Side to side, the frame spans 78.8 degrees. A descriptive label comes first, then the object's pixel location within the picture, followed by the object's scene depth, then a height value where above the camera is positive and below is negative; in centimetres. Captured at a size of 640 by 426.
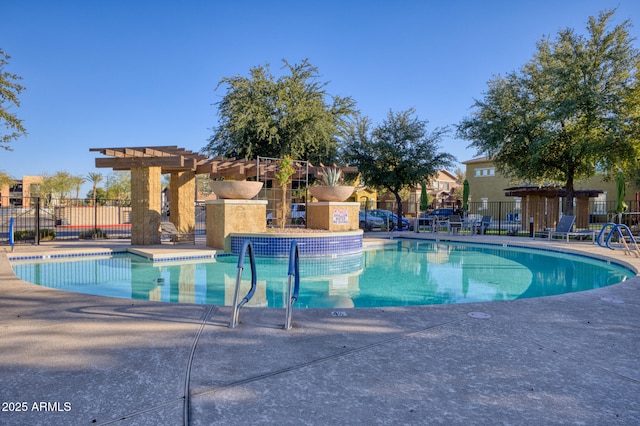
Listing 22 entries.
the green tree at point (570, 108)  1534 +441
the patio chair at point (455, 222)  1915 -41
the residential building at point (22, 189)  5389 +323
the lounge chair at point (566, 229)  1500 -59
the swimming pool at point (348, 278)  654 -140
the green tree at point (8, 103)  1409 +398
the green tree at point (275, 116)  1817 +457
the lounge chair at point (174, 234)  1370 -83
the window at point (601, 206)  3123 +73
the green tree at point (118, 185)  4531 +308
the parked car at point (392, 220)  2350 -43
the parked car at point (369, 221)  2233 -48
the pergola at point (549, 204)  2070 +56
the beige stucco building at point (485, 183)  3641 +301
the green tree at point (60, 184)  4516 +307
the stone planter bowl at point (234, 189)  1174 +69
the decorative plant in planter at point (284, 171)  1314 +141
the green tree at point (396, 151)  2250 +363
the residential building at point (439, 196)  4280 +218
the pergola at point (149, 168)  1253 +149
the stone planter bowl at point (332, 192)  1360 +72
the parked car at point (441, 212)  3012 +13
